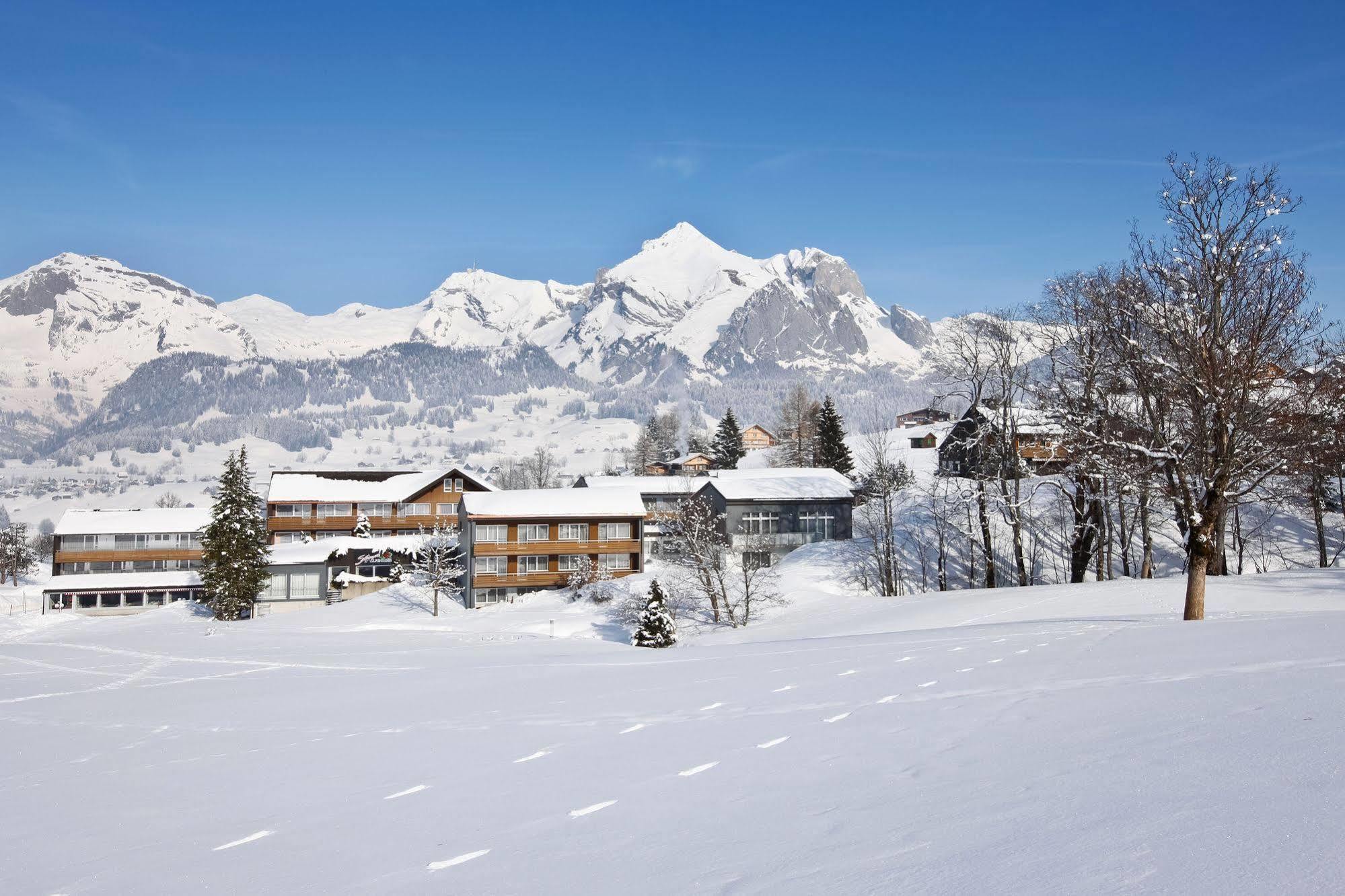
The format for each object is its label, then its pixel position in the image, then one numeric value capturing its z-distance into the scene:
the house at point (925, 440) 118.31
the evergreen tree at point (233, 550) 52.59
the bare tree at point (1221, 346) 19.34
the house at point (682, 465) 128.88
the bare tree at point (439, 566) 53.53
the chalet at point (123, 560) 69.06
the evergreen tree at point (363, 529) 74.50
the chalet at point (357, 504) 76.31
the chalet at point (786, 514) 62.34
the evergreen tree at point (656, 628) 35.44
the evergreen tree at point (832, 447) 83.06
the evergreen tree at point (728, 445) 108.44
